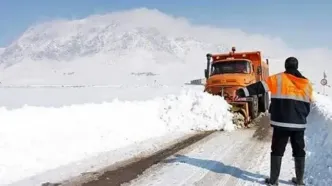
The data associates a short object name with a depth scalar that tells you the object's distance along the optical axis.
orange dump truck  14.11
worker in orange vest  6.00
